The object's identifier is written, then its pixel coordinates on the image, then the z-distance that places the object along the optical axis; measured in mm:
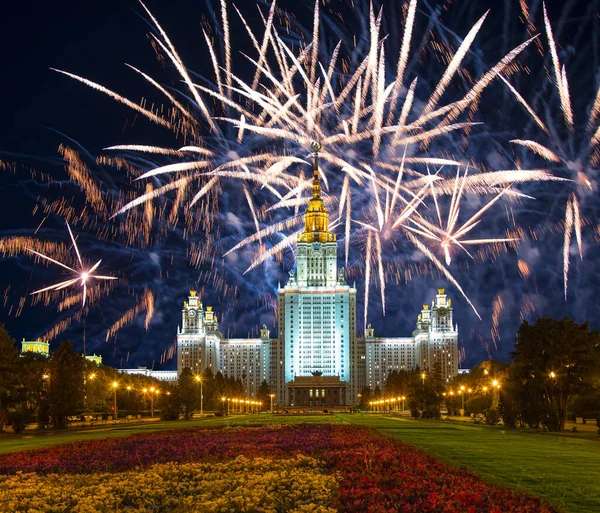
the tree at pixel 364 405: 184275
